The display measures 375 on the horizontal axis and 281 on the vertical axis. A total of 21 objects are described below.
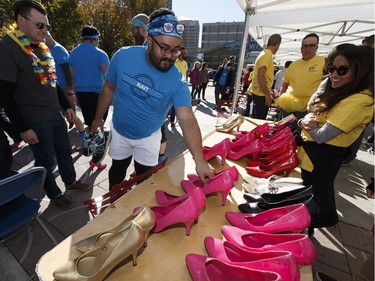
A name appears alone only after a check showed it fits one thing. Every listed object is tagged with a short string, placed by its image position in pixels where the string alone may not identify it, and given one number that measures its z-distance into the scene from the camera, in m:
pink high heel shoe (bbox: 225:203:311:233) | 1.01
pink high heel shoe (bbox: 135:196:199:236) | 0.99
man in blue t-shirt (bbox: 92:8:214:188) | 1.44
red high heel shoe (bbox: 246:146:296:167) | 1.78
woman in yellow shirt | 1.42
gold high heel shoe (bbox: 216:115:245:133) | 2.65
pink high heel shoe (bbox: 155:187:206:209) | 1.07
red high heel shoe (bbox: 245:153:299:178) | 1.65
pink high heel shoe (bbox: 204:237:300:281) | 0.77
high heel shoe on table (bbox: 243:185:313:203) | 1.23
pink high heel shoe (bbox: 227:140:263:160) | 1.81
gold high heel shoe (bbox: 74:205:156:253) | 0.91
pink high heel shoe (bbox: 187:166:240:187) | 1.40
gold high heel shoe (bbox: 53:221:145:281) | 0.78
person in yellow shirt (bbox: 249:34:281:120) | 3.54
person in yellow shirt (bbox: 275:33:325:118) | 2.87
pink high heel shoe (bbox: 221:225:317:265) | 0.87
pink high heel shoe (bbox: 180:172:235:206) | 1.21
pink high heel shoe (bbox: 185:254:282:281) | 0.78
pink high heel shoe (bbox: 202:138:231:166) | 1.79
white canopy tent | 3.28
